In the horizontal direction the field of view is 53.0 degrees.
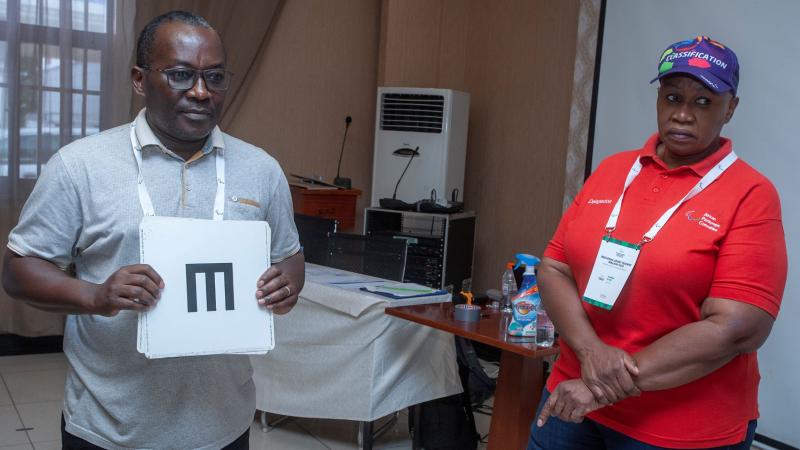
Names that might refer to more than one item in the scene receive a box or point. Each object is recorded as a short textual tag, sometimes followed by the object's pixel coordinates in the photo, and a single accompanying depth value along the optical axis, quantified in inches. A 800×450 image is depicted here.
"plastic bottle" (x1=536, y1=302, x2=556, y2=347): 110.6
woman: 62.6
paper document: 139.1
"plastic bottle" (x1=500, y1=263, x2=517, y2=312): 130.3
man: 56.9
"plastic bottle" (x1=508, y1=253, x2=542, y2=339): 113.1
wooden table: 119.3
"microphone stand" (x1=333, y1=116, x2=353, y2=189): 227.5
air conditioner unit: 218.4
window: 194.1
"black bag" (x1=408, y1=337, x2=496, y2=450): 143.7
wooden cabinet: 212.4
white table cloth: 136.7
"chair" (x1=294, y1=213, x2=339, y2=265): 171.9
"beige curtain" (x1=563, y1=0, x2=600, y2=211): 198.2
